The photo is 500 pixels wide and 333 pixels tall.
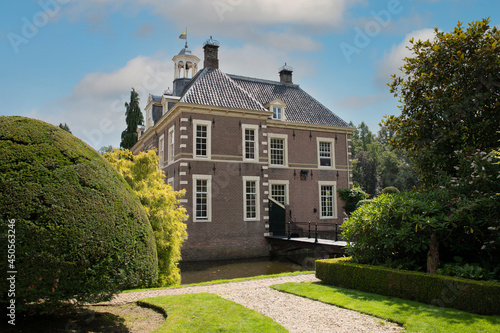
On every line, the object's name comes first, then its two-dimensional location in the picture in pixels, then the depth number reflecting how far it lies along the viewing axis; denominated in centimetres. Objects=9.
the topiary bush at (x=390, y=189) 3238
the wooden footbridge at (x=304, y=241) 1781
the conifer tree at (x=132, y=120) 4053
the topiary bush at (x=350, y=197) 2692
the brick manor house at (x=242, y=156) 2131
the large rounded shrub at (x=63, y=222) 514
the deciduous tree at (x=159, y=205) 1216
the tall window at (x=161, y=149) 2570
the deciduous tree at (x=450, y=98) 993
